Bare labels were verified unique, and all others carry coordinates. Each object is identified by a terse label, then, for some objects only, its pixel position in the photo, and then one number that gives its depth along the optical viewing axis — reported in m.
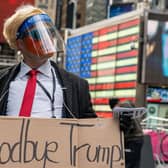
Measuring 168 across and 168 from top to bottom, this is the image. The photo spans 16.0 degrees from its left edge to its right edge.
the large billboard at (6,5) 38.22
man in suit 2.78
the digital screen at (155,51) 24.66
